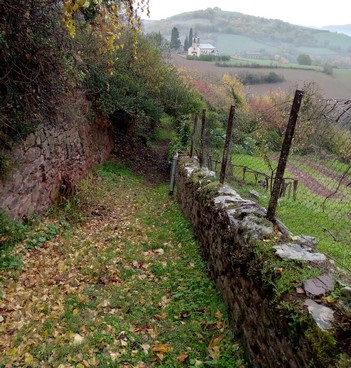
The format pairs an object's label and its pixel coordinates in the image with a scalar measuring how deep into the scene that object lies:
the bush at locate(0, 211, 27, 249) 5.18
